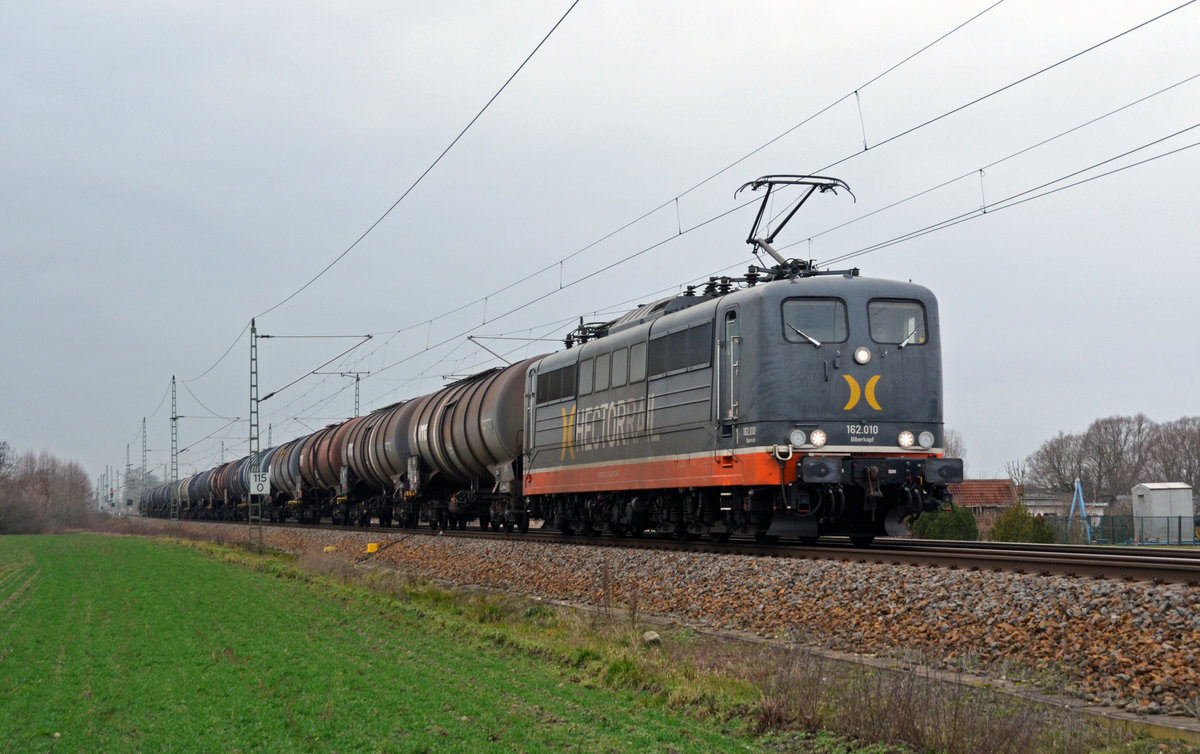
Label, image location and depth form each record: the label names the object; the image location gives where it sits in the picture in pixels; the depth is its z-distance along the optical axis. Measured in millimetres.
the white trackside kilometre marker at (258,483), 35219
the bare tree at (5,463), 93325
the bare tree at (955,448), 116750
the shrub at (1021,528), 29500
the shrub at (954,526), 31812
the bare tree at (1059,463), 87625
